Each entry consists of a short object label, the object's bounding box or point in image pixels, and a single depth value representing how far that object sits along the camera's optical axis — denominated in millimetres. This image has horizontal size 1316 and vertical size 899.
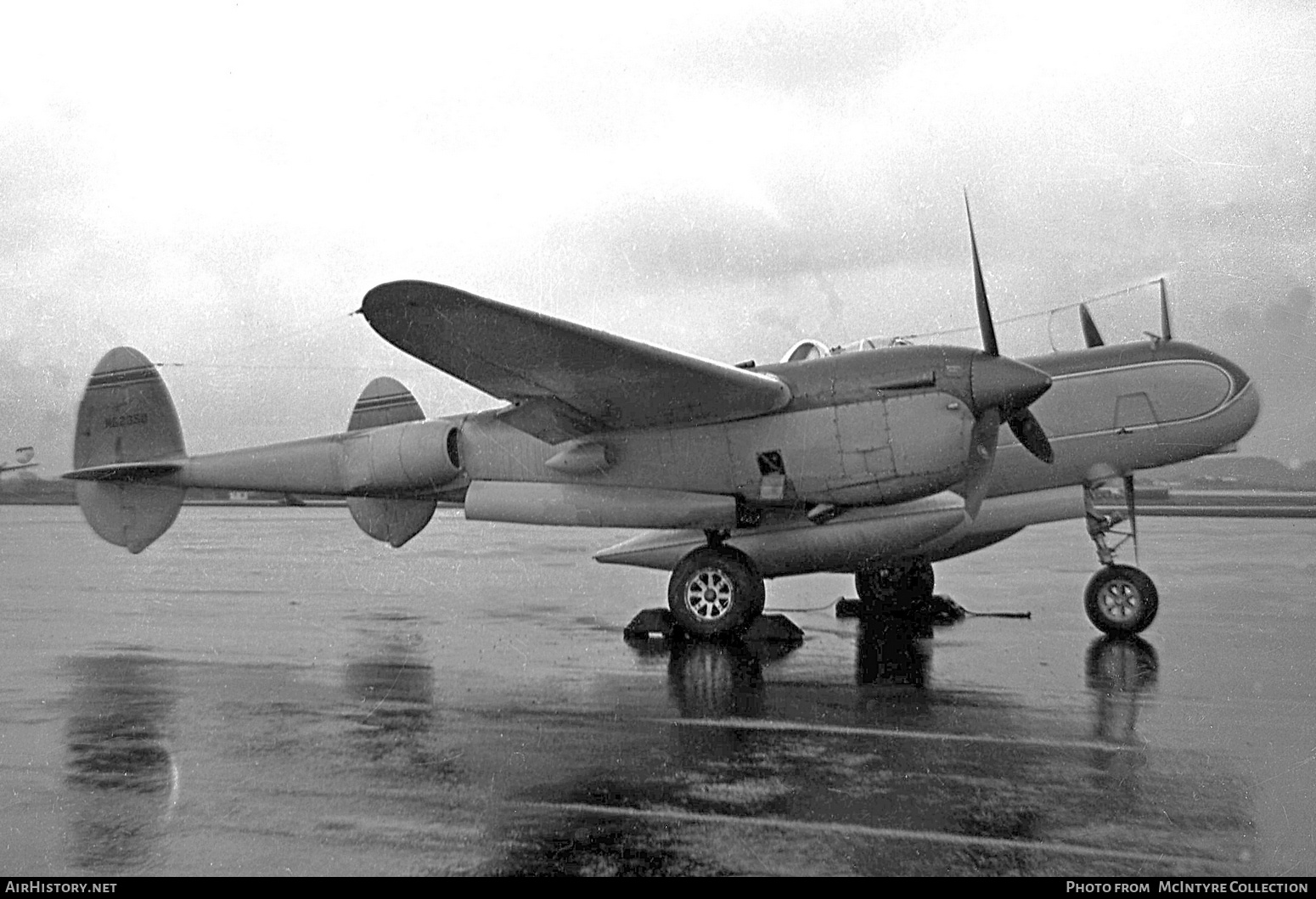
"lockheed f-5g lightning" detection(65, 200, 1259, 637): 9250
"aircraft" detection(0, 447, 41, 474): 46375
